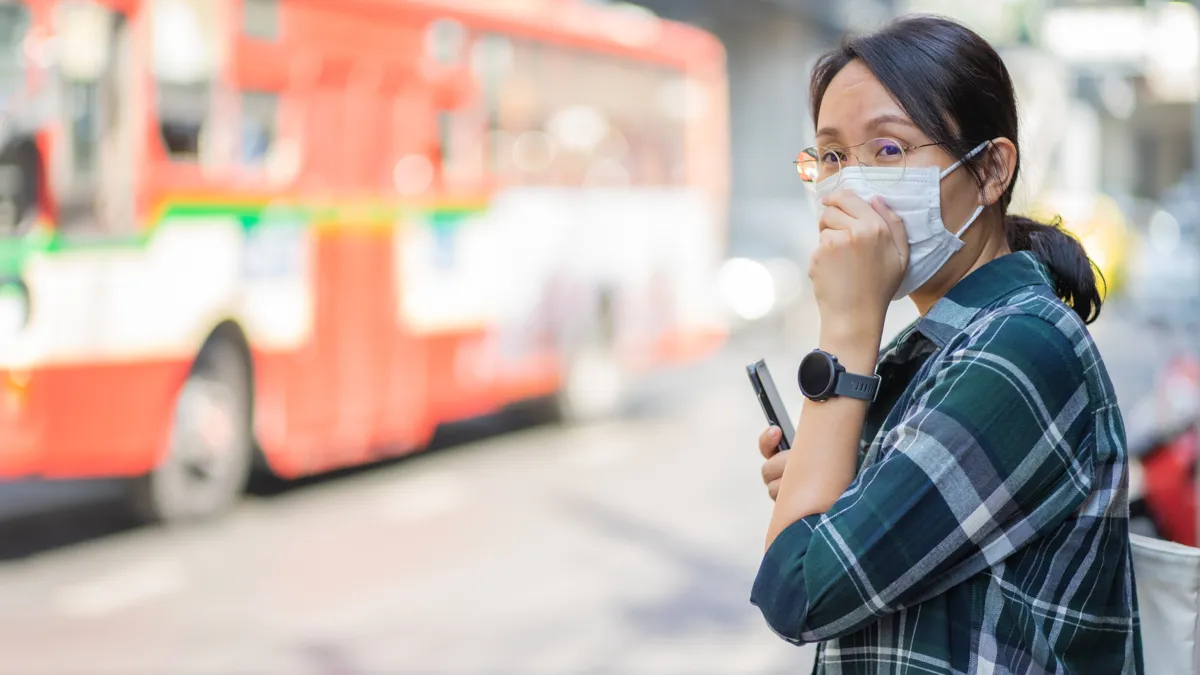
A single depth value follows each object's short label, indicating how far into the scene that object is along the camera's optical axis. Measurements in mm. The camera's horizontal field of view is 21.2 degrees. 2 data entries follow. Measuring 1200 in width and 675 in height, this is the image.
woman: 2829
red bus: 9217
